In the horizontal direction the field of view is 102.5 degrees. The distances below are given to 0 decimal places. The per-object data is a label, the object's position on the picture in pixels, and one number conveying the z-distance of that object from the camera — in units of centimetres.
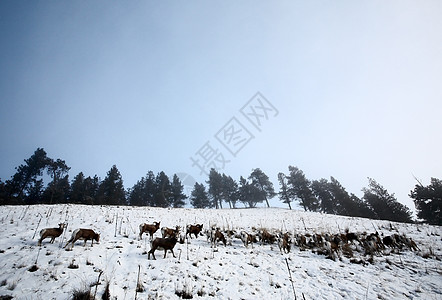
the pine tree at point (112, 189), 4022
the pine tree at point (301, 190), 4229
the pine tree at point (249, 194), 5226
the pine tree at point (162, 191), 4641
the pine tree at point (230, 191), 5416
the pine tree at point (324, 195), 4519
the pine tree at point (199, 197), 5194
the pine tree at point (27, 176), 3590
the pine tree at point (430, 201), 3400
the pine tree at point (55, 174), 3994
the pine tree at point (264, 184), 5175
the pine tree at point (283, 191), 4566
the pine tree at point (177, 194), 4909
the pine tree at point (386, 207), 3891
